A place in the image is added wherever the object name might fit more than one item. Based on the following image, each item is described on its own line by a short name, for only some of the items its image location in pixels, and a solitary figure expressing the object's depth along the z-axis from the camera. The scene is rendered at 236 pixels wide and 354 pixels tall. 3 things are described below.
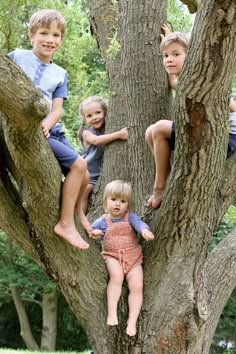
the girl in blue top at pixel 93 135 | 4.52
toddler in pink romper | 3.58
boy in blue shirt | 3.34
